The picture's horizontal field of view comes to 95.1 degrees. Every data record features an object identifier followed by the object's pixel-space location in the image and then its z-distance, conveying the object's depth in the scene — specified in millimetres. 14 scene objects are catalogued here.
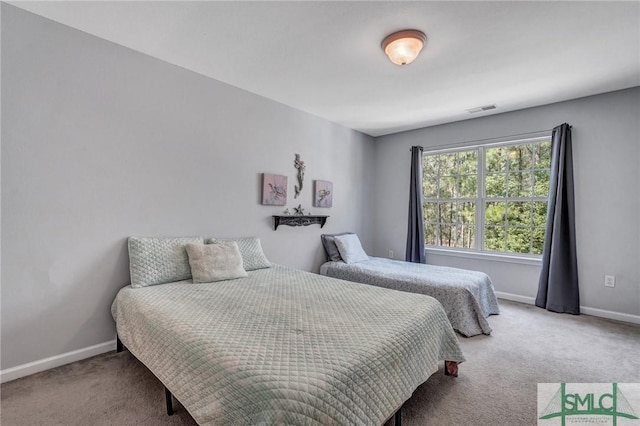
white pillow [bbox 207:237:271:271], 2785
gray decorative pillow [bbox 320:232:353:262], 3842
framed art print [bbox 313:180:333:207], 3875
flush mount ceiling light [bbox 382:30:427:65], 2037
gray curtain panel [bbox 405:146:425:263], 4305
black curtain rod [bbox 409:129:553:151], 3509
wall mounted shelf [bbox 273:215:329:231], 3404
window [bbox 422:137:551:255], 3639
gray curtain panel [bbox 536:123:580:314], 3188
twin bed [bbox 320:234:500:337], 2678
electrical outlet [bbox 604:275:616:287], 3070
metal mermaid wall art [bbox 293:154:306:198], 3636
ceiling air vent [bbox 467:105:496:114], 3484
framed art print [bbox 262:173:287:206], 3268
